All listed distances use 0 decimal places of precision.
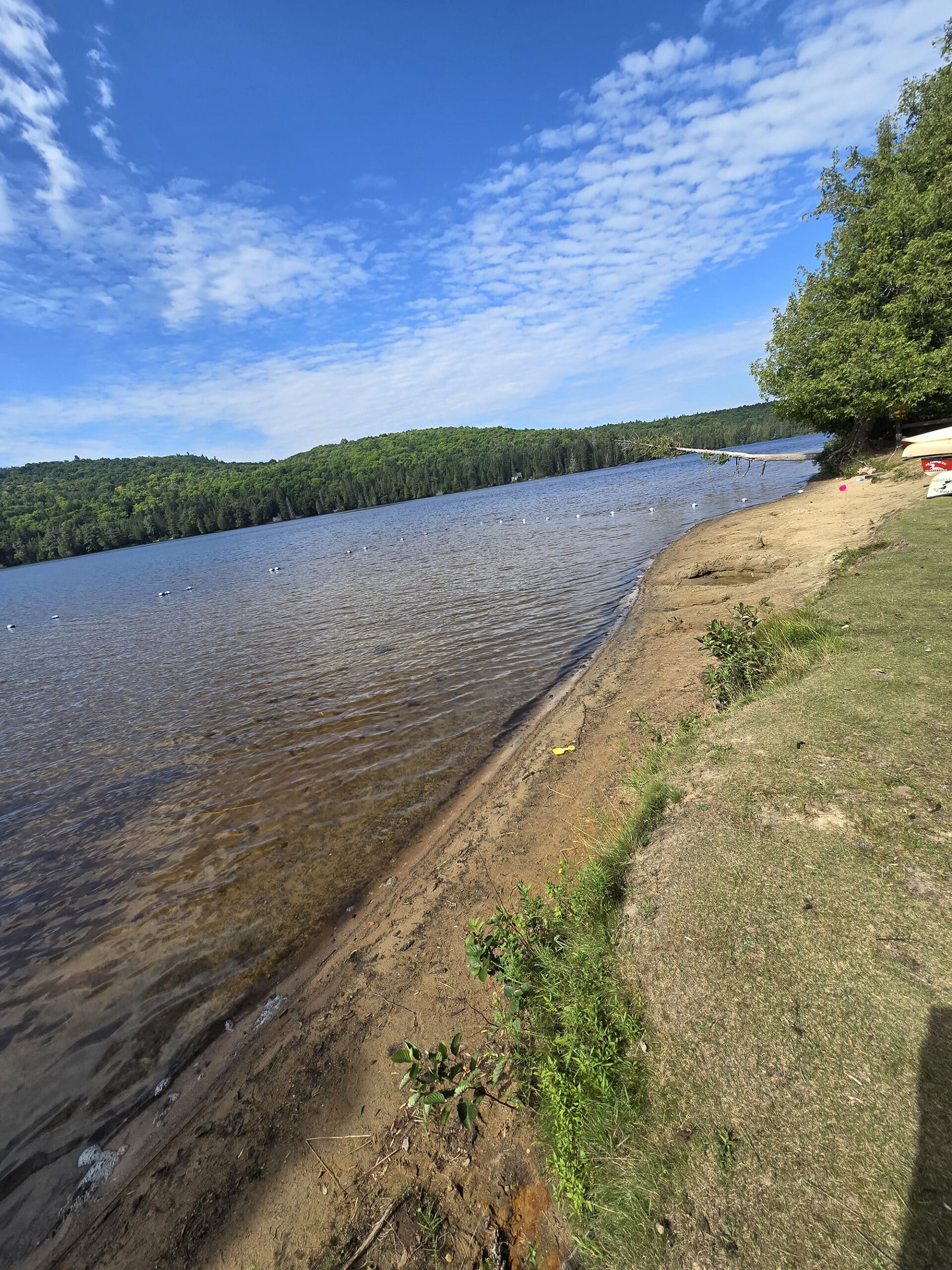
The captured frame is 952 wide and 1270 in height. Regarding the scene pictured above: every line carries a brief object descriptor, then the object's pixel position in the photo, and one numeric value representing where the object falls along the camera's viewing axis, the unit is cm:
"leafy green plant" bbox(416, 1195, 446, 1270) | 290
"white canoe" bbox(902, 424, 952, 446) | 1794
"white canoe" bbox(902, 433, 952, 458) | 1784
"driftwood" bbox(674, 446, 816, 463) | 3134
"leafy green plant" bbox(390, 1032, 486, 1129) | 307
